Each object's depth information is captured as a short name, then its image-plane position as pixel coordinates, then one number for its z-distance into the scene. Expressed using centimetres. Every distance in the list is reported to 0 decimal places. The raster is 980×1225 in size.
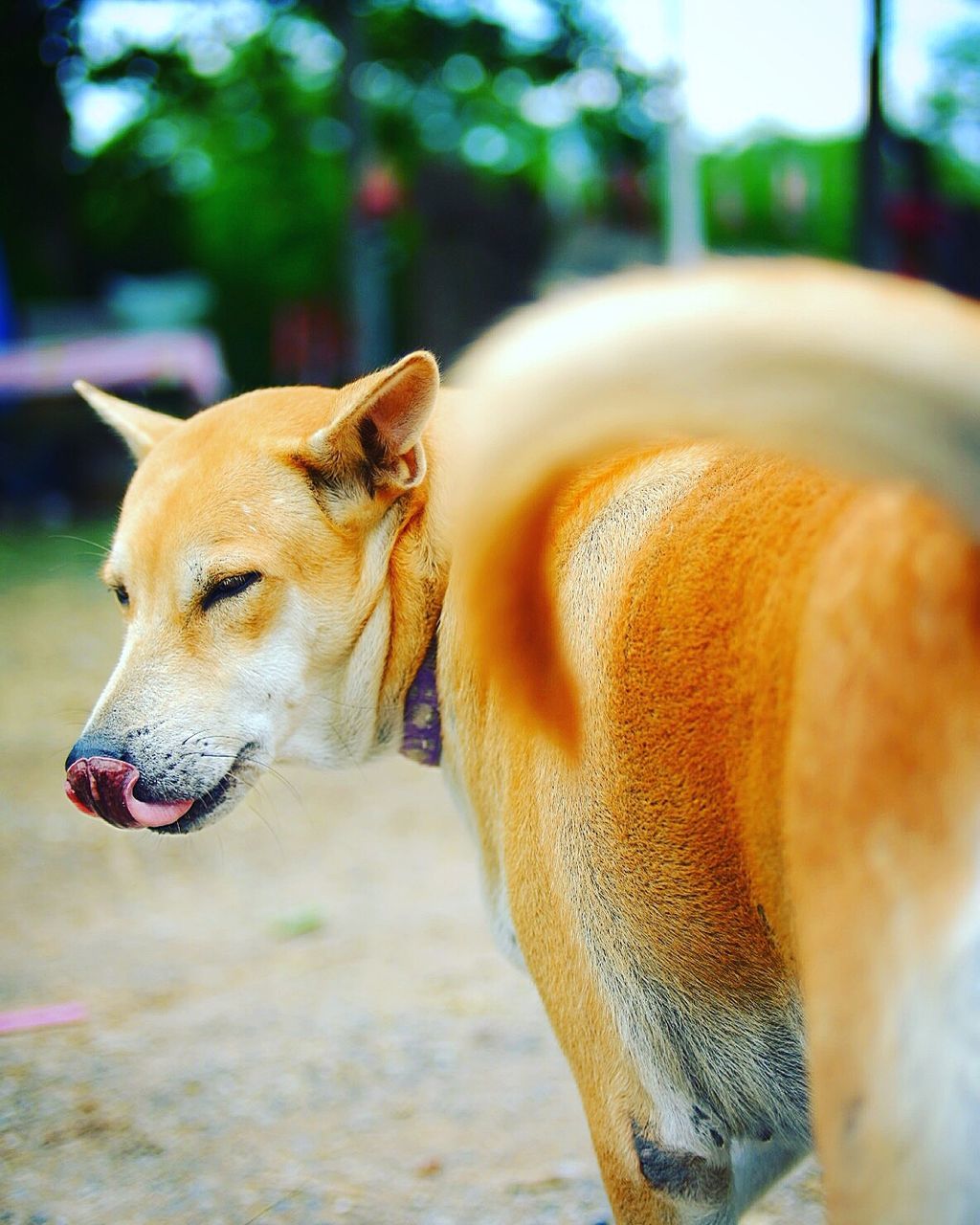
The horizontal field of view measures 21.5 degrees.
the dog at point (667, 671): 98
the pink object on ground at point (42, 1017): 155
